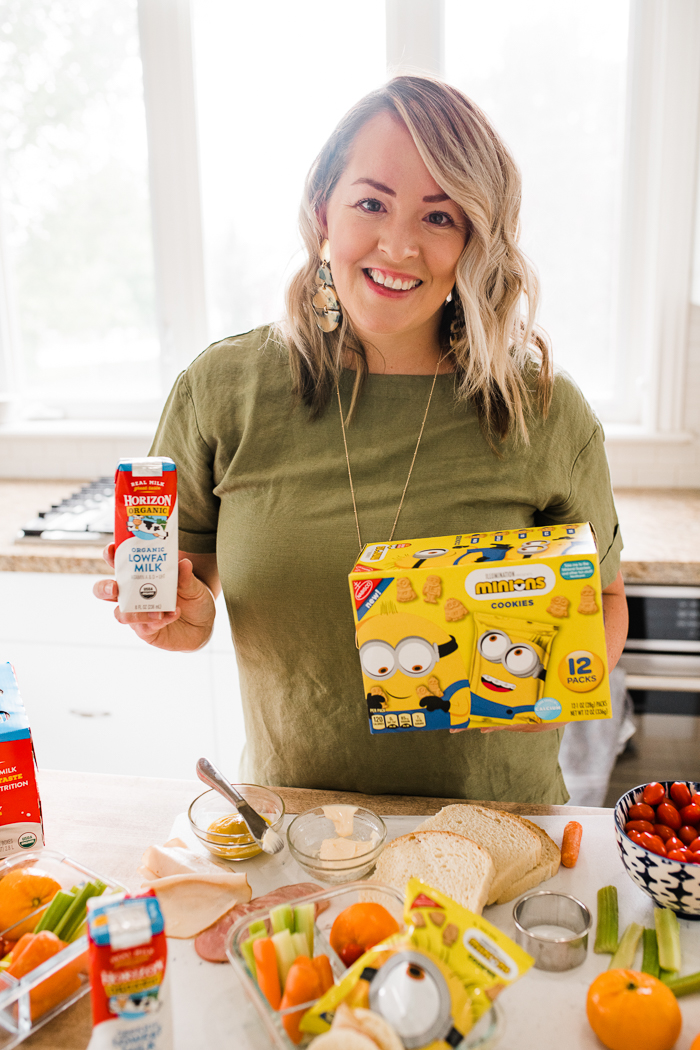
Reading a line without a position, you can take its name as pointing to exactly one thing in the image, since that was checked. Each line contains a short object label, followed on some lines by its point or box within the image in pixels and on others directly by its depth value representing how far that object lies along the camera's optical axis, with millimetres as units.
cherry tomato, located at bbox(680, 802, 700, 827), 887
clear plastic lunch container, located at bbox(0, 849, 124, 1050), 740
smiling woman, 1135
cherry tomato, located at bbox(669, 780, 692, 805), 915
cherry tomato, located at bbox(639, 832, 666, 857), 845
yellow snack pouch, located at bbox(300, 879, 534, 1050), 637
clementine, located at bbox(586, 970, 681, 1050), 710
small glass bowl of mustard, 969
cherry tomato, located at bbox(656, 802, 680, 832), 889
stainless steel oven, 1905
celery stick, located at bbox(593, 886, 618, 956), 827
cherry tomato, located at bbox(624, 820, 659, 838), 881
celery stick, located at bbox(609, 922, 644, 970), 806
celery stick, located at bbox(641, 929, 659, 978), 804
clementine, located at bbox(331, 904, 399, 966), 762
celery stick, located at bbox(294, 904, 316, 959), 750
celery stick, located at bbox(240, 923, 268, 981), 722
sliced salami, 827
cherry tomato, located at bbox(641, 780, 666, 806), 917
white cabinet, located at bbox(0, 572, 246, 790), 2096
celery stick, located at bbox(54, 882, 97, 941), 812
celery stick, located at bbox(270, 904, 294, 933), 750
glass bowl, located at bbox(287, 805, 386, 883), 912
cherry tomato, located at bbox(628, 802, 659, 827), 898
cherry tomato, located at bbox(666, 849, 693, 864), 834
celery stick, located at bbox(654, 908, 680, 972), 801
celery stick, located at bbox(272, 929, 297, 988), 719
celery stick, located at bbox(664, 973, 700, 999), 780
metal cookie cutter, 807
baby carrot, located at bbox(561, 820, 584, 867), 953
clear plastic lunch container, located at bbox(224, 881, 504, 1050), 647
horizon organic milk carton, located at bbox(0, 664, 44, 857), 923
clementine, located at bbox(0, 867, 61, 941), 831
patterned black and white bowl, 827
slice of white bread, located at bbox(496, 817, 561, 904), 909
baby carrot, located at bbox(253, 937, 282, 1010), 706
